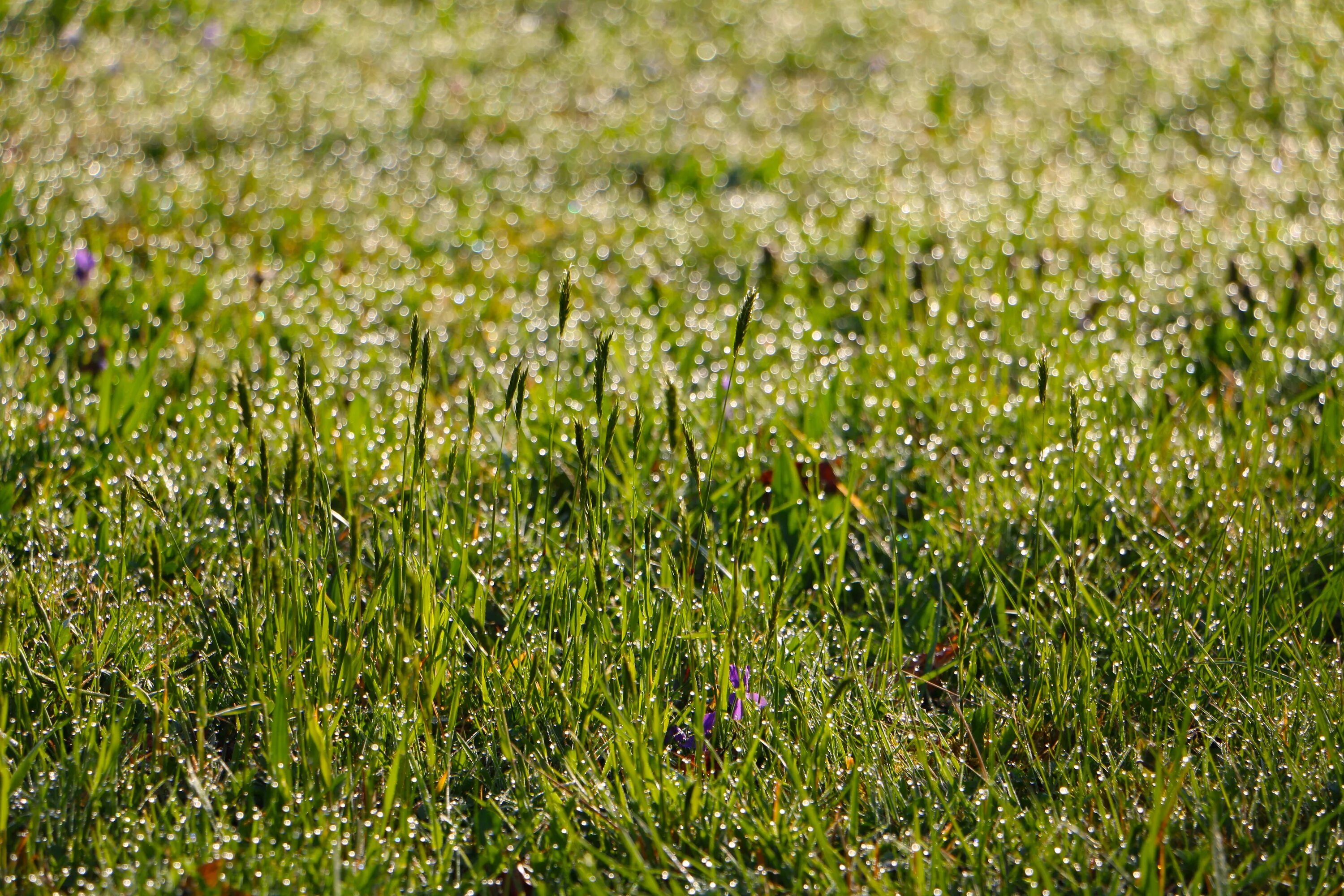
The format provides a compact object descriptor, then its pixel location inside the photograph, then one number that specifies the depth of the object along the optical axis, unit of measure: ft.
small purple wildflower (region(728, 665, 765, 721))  7.95
